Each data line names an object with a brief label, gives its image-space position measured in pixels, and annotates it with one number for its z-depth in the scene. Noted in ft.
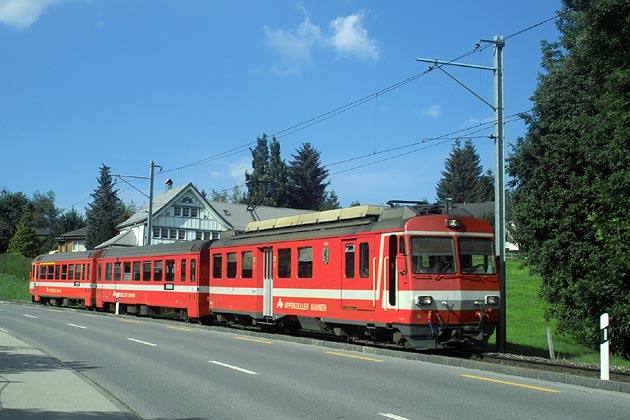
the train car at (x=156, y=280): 81.87
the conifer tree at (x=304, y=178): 336.49
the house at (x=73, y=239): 346.95
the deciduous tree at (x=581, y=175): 53.47
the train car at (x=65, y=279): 120.29
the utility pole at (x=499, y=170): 52.85
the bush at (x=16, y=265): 225.97
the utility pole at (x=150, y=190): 117.75
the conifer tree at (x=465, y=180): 365.20
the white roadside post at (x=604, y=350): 35.88
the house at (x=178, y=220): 239.09
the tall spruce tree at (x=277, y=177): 330.34
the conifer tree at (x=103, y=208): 307.37
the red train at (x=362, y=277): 47.73
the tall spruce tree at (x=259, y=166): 337.31
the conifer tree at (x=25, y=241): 307.37
